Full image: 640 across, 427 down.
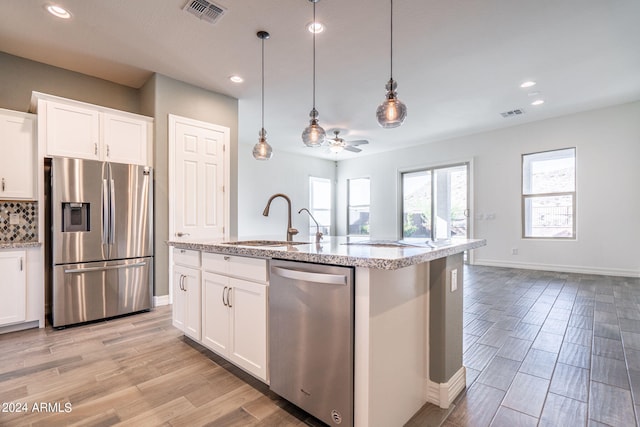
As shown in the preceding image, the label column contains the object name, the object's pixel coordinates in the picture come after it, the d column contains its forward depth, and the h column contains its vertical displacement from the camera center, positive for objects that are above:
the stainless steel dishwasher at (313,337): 1.31 -0.62
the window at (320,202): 8.77 +0.30
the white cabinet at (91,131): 3.05 +0.90
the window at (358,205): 8.79 +0.20
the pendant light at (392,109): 2.22 +0.78
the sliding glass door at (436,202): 6.79 +0.24
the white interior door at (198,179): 3.80 +0.44
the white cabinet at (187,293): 2.32 -0.67
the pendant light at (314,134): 2.86 +0.76
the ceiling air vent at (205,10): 2.49 +1.75
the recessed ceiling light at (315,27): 2.77 +1.76
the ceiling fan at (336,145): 5.24 +1.19
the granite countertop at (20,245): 2.79 -0.32
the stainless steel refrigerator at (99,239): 2.94 -0.29
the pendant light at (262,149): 3.16 +0.67
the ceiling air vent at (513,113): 5.10 +1.75
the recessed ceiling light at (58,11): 2.55 +1.76
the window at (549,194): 5.49 +0.34
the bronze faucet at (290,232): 2.39 -0.16
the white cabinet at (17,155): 2.97 +0.58
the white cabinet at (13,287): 2.79 -0.73
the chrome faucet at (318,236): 2.38 -0.20
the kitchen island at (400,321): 1.27 -0.55
